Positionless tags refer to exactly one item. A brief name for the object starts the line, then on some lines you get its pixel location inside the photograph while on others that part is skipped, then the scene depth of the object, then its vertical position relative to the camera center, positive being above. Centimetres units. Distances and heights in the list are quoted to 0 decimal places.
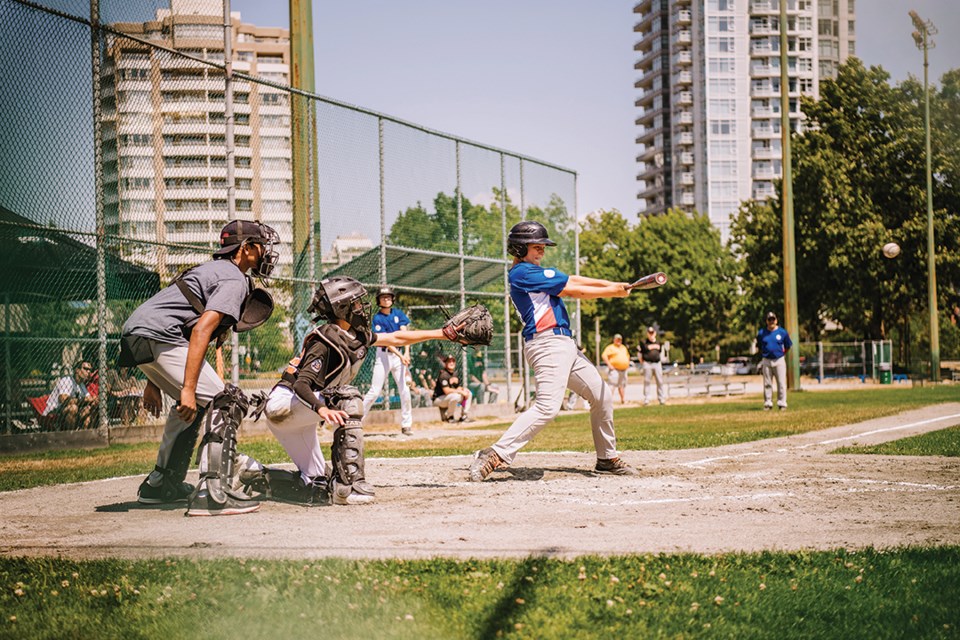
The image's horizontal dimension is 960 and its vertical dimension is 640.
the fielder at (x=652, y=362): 2702 -77
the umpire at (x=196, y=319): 655 +15
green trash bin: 4470 -200
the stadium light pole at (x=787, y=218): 3111 +359
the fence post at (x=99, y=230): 1204 +138
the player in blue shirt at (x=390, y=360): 1517 -34
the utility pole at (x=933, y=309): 4006 +83
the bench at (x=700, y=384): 3249 -170
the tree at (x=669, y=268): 7519 +504
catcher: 716 -41
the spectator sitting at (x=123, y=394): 1262 -66
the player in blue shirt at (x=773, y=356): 2122 -51
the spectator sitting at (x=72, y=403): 1198 -73
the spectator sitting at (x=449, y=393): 1956 -110
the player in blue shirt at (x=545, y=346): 835 -9
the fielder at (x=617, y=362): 2812 -77
